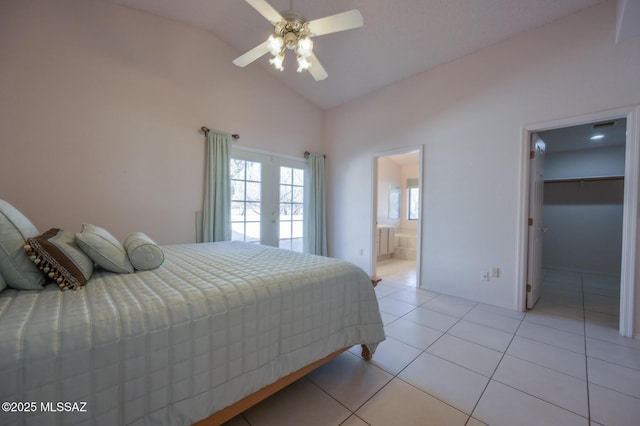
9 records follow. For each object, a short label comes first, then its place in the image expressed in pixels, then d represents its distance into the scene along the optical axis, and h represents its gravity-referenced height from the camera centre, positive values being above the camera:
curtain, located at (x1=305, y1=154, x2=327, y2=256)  4.66 -0.03
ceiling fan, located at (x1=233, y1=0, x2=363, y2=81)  1.84 +1.40
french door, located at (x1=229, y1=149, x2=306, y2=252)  3.83 +0.16
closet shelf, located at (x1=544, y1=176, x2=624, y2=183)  4.25 +0.63
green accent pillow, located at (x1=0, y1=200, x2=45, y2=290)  1.14 -0.25
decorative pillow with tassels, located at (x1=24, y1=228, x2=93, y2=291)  1.20 -0.28
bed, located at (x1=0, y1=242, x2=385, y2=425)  0.80 -0.54
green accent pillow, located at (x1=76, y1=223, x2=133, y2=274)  1.44 -0.27
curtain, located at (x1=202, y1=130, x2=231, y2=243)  3.41 +0.27
